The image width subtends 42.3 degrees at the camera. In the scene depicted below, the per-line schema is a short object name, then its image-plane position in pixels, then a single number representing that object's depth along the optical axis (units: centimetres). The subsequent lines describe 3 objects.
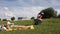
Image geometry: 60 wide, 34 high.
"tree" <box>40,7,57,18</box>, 3739
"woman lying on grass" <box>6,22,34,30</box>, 794
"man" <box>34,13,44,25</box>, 1003
